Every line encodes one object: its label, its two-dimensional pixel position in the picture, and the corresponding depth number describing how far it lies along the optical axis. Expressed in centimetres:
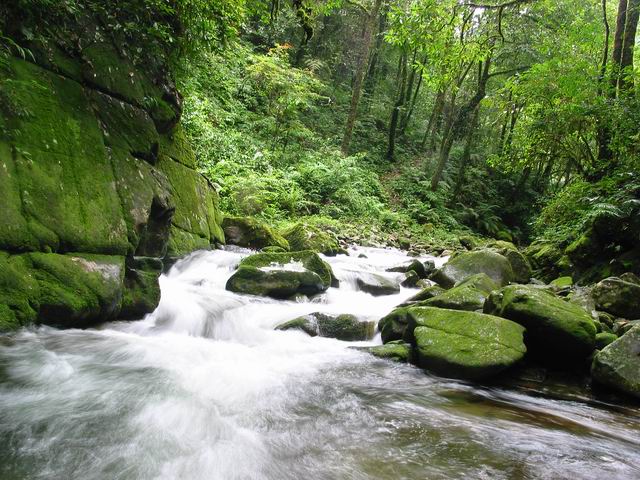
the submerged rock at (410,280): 918
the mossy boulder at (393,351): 511
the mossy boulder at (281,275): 722
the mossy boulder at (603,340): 488
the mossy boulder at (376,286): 850
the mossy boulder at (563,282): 796
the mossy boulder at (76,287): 394
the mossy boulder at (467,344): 454
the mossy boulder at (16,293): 359
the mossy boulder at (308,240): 1095
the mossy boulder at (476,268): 828
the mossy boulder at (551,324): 472
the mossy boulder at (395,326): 574
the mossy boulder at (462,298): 614
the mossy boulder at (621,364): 417
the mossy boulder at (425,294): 731
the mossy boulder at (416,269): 995
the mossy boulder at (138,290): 502
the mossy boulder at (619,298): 577
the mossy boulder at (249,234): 1002
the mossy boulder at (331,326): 595
